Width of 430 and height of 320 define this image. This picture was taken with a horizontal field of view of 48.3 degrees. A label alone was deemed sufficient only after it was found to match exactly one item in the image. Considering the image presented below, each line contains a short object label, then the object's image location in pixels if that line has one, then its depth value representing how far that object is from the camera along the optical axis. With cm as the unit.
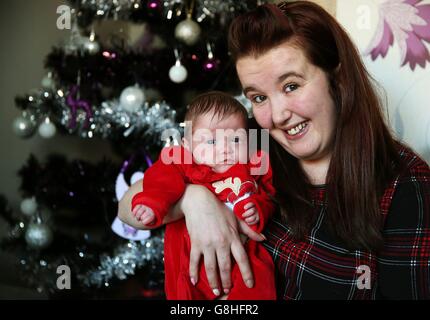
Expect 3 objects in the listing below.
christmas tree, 202
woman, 99
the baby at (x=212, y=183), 104
